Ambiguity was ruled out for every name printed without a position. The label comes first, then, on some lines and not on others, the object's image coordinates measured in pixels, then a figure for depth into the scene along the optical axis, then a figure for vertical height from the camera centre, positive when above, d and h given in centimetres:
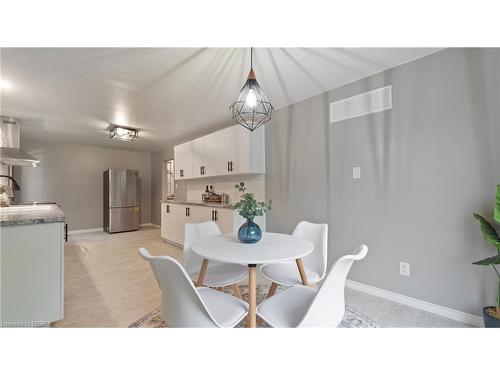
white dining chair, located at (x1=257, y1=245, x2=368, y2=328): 111 -62
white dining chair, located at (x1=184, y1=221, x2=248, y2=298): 178 -64
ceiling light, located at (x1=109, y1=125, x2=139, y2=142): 436 +115
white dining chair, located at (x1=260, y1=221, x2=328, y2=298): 184 -65
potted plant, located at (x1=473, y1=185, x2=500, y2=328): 158 -47
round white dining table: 138 -38
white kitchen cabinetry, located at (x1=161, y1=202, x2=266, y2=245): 361 -45
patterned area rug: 184 -106
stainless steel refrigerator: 600 -18
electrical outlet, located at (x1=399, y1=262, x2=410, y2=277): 220 -75
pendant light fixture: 170 +72
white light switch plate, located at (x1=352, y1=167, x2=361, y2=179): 254 +19
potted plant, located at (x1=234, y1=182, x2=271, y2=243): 172 -20
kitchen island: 173 -57
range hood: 320 +77
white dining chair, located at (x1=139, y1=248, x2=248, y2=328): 105 -51
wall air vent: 233 +91
